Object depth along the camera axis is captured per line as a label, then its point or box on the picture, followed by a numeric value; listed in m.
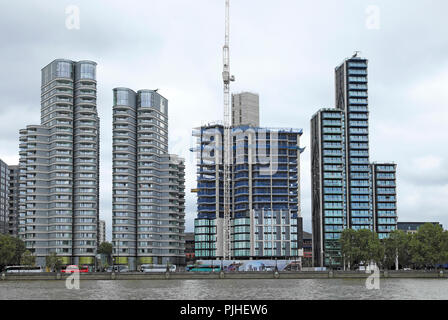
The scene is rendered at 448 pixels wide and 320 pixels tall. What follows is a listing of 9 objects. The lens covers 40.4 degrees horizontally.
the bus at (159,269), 196.34
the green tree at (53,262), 186.25
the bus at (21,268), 185.77
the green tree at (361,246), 175.12
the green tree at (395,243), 179.00
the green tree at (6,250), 171.71
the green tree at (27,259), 182.50
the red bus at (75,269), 180.16
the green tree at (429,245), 160.62
